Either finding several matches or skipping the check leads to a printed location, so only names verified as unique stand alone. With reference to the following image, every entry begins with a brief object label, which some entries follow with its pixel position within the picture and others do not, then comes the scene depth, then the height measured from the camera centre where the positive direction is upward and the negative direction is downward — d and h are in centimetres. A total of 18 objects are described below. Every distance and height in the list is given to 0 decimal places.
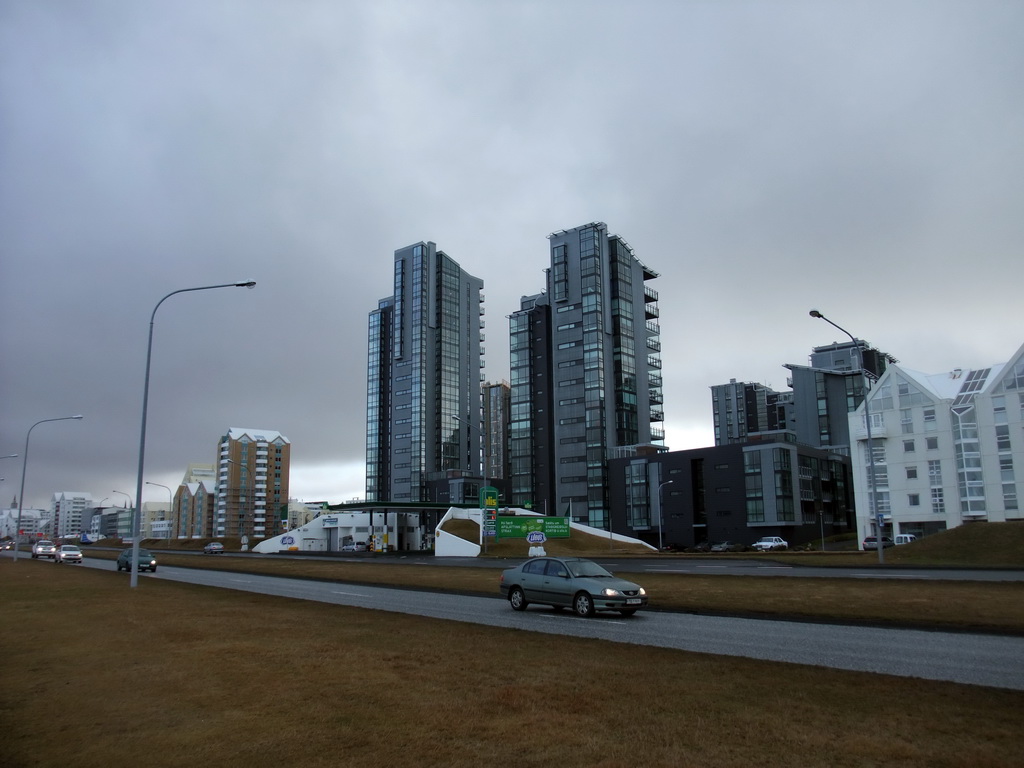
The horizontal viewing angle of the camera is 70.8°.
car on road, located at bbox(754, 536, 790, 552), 8620 -418
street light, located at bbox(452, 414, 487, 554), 6631 -27
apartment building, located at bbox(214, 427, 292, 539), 19738 +514
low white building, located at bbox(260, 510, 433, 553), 10000 -288
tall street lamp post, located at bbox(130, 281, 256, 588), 3027 +255
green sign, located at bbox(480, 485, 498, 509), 6631 +121
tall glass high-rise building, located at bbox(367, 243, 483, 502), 16700 +3046
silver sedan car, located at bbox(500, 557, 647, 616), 1934 -217
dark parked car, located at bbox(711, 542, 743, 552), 8765 -467
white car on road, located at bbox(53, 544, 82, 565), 6330 -357
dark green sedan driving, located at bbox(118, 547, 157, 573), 4734 -316
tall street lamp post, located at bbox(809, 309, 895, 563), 3531 +227
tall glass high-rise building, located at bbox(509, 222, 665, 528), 12775 +2344
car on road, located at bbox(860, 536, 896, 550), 7450 -367
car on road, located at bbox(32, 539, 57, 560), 7144 -350
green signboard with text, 6575 -153
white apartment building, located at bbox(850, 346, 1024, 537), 8419 +733
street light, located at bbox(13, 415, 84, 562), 5236 +396
